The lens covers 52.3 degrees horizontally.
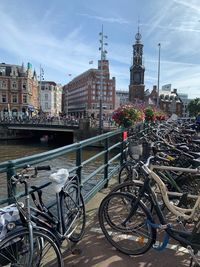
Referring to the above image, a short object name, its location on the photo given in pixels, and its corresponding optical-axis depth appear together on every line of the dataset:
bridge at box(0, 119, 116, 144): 24.63
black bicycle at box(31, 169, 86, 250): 1.73
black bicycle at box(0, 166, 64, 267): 1.37
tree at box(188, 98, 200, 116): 56.50
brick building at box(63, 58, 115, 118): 59.82
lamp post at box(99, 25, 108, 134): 22.31
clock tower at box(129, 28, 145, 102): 54.95
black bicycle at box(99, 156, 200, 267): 1.84
